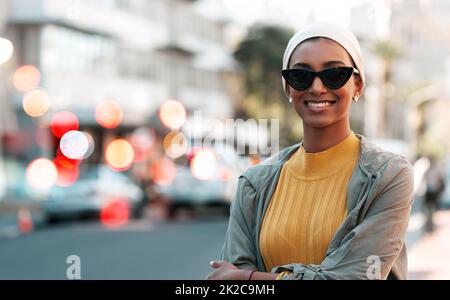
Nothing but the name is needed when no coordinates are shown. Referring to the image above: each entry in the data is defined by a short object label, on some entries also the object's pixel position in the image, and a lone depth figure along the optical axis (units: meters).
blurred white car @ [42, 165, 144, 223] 25.14
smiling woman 2.56
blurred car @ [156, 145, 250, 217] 24.28
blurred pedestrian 20.56
